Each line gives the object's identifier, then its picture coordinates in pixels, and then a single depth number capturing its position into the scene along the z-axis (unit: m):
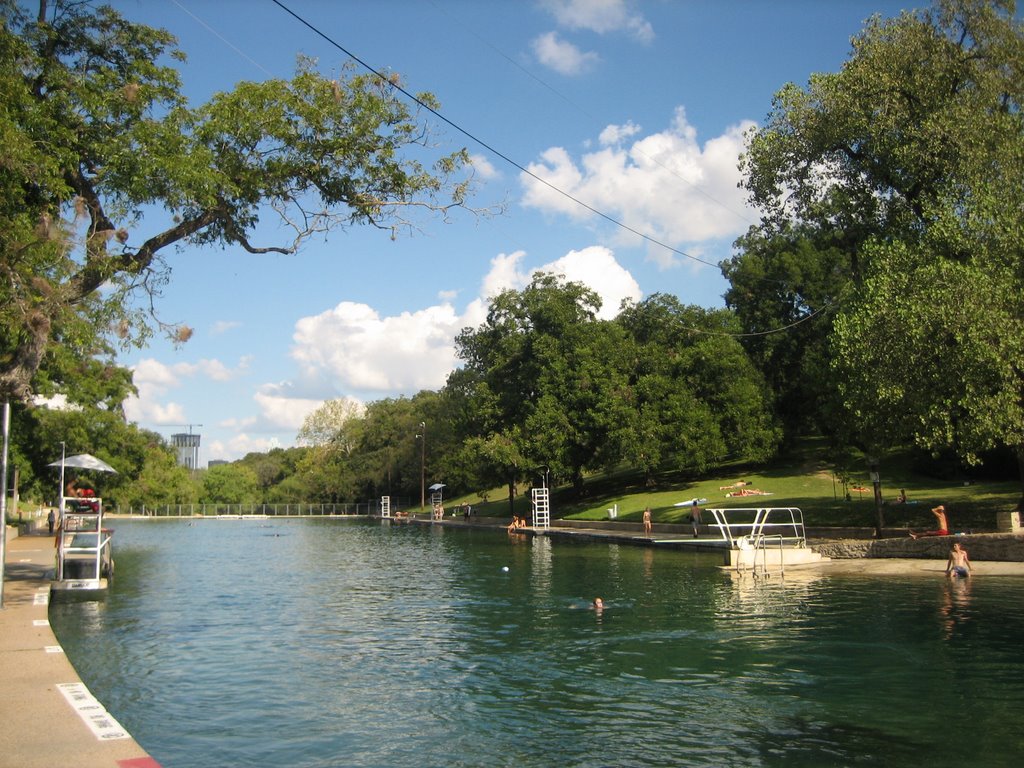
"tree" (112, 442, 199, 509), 70.31
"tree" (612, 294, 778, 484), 55.56
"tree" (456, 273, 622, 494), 59.31
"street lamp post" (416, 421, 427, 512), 95.00
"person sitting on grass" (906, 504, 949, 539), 26.97
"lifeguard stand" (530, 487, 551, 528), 52.92
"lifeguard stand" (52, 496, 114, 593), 22.47
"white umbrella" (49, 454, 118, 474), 23.80
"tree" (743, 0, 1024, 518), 25.80
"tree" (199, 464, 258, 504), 127.75
